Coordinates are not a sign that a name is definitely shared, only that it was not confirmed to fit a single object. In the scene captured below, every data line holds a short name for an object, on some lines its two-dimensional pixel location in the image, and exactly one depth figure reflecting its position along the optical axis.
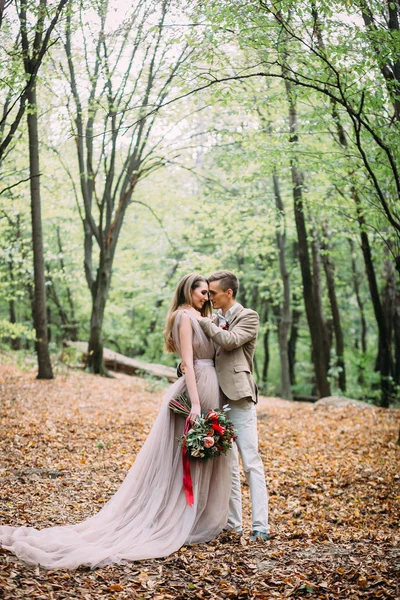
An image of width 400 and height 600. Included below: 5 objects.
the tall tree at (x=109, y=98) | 9.28
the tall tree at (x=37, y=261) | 12.04
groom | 5.13
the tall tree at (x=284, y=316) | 18.08
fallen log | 18.80
